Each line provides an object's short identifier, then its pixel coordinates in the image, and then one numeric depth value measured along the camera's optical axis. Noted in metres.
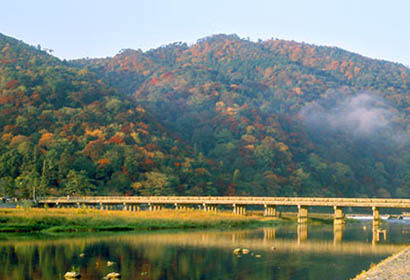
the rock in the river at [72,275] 41.94
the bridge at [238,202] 91.30
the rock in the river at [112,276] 41.91
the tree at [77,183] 118.06
